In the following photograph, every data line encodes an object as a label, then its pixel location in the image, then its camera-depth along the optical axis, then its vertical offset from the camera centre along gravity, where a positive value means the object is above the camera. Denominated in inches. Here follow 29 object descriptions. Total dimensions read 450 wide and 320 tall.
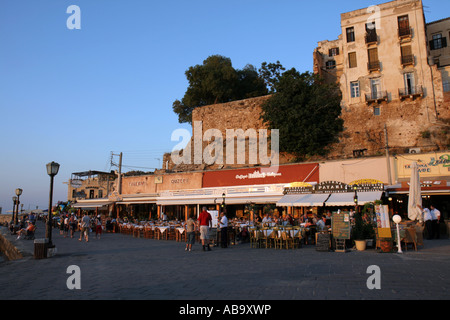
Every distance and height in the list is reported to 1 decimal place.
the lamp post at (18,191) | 780.6 +52.2
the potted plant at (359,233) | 409.5 -32.2
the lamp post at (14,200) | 928.9 +36.7
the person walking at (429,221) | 522.3 -22.7
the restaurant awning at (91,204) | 1111.6 +28.2
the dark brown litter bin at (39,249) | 384.5 -43.4
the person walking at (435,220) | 520.4 -20.3
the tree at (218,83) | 1403.8 +563.6
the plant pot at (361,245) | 408.8 -45.9
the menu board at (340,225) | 405.7 -20.8
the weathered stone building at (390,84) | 924.0 +376.2
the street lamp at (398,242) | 373.5 -39.9
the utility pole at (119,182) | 1161.8 +104.2
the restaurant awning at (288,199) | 686.5 +22.4
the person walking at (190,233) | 446.9 -31.1
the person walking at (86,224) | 605.0 -23.0
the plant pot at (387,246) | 381.7 -44.5
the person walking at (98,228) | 705.0 -35.1
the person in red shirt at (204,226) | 442.3 -21.2
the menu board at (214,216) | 585.0 -10.4
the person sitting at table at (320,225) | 484.9 -24.1
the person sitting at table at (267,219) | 578.2 -17.8
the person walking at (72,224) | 759.4 -27.9
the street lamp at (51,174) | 407.8 +49.1
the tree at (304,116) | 989.2 +288.5
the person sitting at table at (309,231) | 518.3 -34.4
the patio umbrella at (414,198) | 406.9 +12.5
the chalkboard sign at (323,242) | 405.1 -41.3
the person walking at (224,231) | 474.0 -30.6
